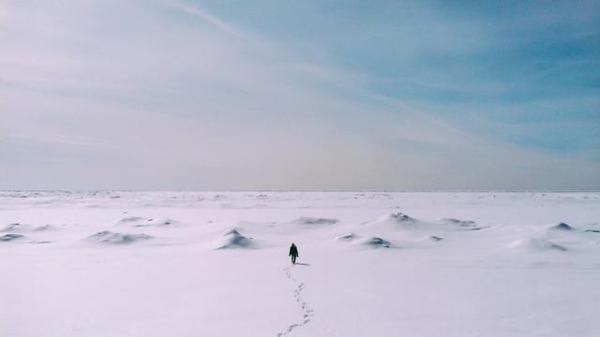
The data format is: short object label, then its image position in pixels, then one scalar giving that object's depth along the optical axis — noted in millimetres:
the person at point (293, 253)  25094
